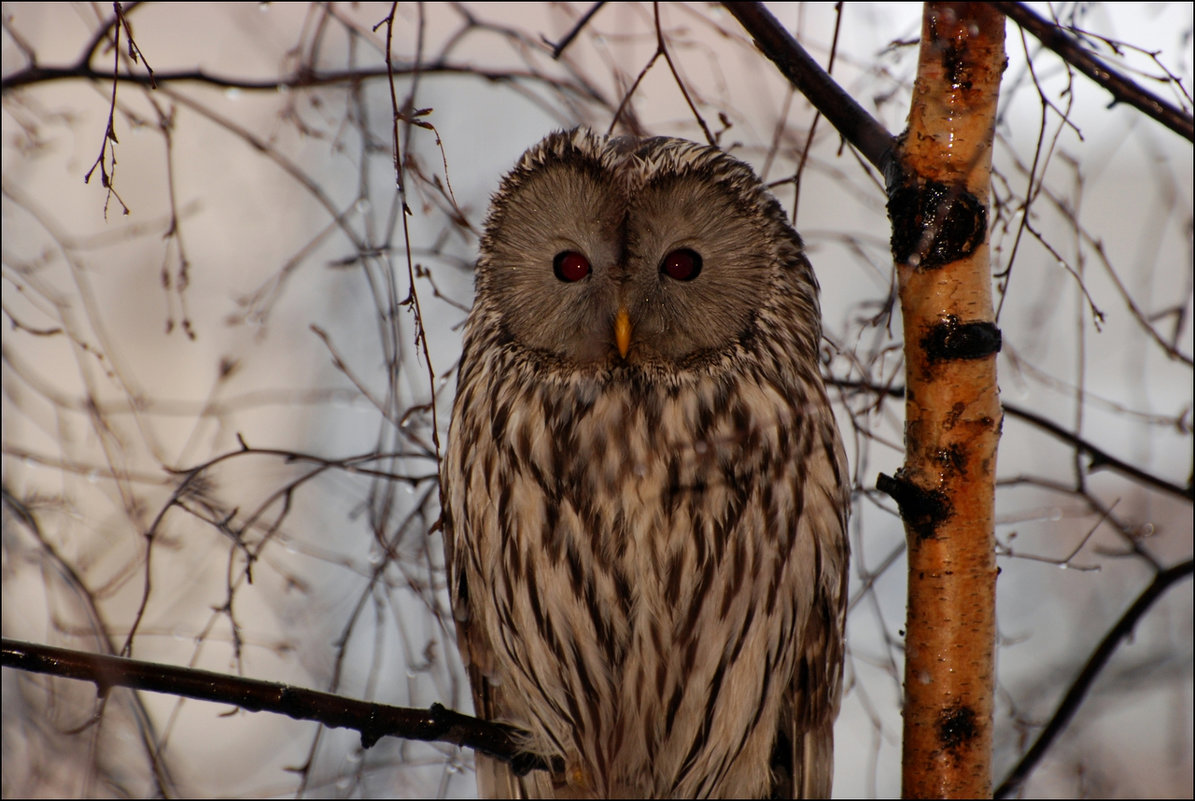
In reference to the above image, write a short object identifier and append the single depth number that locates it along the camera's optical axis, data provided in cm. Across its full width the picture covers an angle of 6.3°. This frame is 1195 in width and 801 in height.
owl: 490
